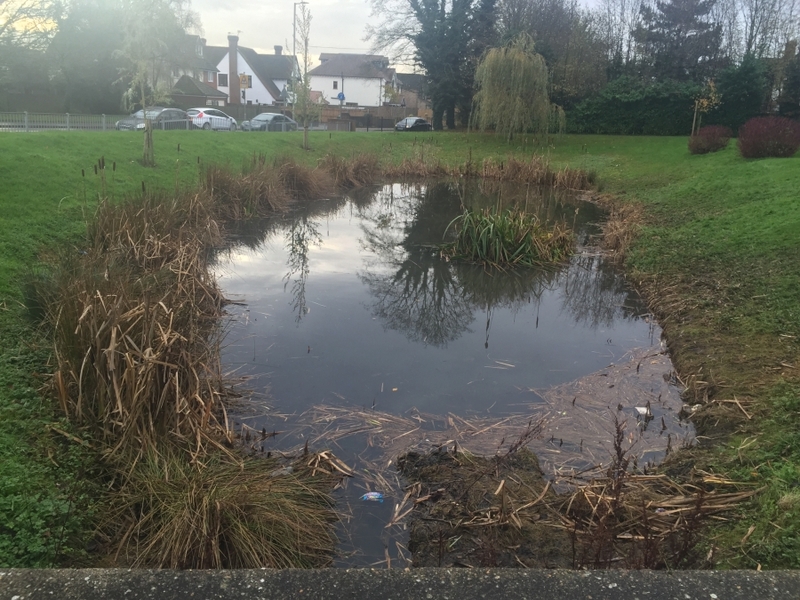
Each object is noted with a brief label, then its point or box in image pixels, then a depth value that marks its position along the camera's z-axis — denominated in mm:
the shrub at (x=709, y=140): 23750
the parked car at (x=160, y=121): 27297
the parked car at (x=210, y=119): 32675
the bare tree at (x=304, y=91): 25562
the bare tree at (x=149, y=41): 14977
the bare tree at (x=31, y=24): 31406
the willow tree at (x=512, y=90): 27656
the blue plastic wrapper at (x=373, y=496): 4422
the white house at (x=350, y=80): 72000
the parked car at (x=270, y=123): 36875
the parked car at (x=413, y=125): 44594
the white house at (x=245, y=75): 64250
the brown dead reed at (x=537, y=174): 21656
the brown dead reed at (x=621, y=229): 12230
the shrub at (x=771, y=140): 19141
